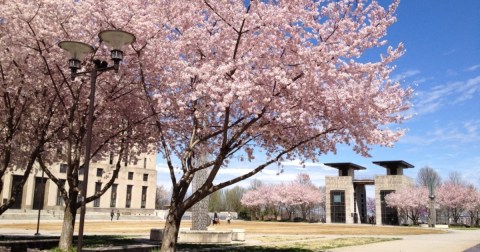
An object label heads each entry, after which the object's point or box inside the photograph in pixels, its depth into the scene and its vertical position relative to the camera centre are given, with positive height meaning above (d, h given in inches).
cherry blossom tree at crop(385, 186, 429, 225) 3157.0 +3.9
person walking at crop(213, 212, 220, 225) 2178.9 -119.5
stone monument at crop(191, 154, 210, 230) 1010.1 -31.8
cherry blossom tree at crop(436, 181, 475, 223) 3321.9 +39.9
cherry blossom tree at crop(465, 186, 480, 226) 3267.7 +3.3
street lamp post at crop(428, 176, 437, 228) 2755.9 -53.4
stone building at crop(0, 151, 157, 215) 2962.6 +39.4
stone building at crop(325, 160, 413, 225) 3412.9 +70.8
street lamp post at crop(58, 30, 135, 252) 369.4 +138.7
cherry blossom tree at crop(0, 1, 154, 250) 535.8 +148.2
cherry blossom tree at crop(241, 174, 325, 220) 4015.8 +10.2
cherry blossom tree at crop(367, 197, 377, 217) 5925.2 -65.3
